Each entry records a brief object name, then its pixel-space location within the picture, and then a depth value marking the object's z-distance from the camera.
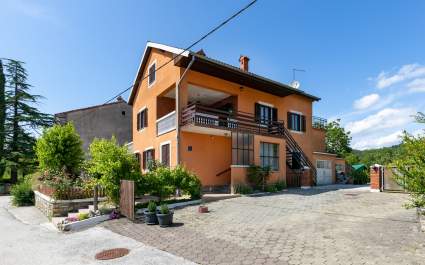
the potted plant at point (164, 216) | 9.90
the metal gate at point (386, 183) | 17.73
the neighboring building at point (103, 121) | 30.12
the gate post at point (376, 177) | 17.84
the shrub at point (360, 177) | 26.46
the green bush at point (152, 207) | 10.41
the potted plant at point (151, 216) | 10.31
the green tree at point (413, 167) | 6.03
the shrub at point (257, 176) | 17.48
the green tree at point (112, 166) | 11.80
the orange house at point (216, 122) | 17.08
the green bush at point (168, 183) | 12.62
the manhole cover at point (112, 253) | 7.36
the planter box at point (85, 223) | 10.75
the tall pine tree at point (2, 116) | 29.95
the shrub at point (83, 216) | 11.24
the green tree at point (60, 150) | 17.61
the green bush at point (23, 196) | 18.31
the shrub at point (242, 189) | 16.46
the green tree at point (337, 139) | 41.44
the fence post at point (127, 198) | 10.84
